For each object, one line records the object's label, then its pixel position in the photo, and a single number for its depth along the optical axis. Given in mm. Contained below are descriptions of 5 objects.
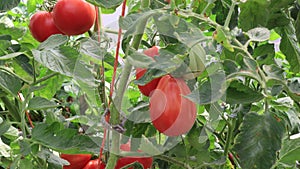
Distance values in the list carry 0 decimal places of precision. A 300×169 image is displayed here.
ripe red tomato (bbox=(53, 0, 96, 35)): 794
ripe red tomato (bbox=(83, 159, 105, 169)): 800
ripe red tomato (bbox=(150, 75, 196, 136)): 589
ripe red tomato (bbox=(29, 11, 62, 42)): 869
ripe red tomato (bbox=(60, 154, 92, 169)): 815
